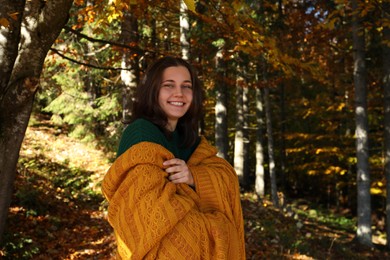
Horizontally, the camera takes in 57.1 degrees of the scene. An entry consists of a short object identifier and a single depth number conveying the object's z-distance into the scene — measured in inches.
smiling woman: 77.2
